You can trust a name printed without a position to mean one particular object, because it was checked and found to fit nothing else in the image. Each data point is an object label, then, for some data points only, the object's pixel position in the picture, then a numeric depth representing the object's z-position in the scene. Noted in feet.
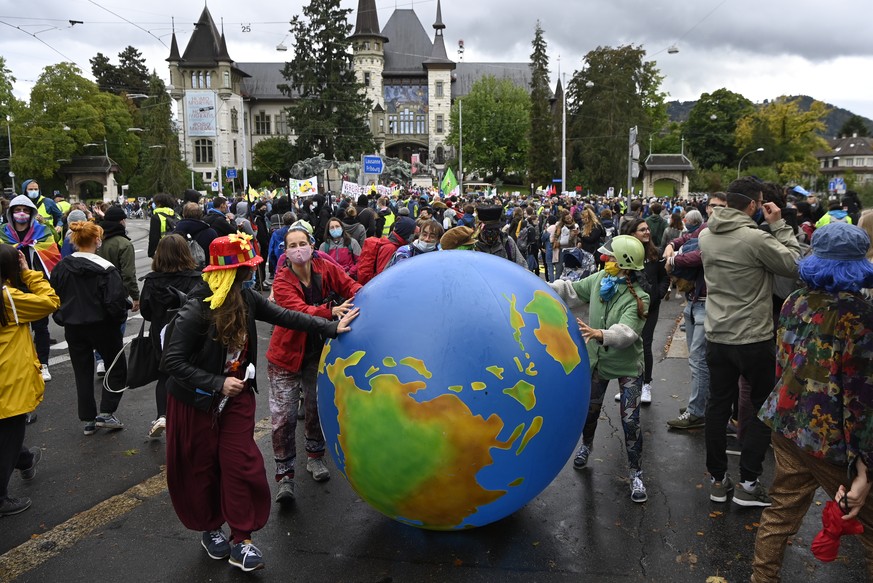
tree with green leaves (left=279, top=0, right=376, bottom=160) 187.32
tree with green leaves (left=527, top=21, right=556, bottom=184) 230.68
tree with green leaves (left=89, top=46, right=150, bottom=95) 278.46
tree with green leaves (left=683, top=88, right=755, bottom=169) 264.52
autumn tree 234.38
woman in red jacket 15.94
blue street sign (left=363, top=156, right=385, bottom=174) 85.25
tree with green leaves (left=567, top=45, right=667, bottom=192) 194.18
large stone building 277.64
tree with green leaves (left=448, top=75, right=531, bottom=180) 262.47
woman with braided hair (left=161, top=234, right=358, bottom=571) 12.56
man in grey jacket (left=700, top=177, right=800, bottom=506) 14.73
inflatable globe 11.55
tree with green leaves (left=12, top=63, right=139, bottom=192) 189.88
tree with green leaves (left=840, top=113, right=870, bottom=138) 447.01
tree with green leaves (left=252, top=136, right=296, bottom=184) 256.52
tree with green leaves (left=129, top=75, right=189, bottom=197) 214.07
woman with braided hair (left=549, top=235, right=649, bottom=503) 15.65
